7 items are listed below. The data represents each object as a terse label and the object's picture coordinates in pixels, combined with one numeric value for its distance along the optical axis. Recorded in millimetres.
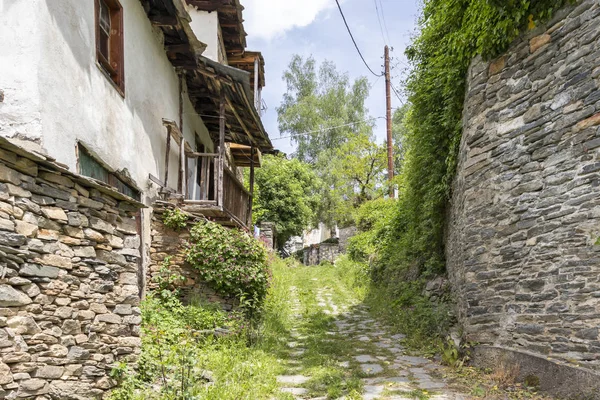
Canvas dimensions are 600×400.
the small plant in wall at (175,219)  7465
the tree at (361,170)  23203
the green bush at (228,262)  7383
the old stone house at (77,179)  3350
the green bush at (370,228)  14750
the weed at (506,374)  4852
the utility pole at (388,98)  18047
